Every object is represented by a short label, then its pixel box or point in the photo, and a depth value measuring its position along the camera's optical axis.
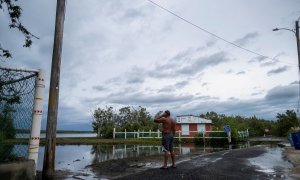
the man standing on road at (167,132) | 6.70
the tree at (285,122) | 29.88
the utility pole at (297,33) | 13.59
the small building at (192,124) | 31.04
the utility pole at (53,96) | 5.46
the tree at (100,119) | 40.98
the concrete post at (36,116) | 5.28
